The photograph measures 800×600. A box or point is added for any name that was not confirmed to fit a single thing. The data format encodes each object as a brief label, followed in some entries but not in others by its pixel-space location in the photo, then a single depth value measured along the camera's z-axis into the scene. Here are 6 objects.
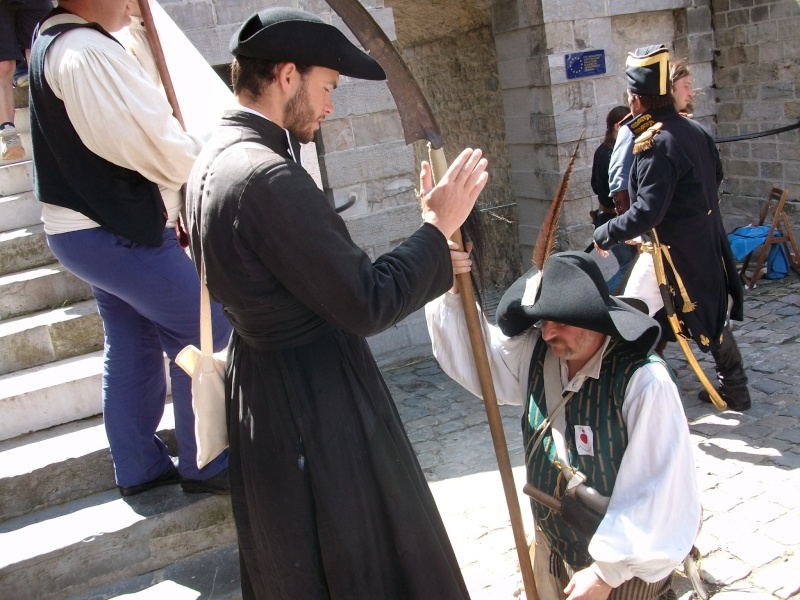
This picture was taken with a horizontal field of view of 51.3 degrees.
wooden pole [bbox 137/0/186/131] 3.02
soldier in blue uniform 4.41
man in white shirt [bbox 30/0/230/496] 2.57
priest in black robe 1.80
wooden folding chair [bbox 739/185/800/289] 7.35
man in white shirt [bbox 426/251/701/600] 2.04
